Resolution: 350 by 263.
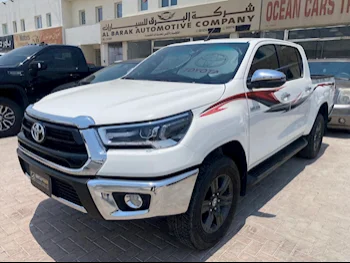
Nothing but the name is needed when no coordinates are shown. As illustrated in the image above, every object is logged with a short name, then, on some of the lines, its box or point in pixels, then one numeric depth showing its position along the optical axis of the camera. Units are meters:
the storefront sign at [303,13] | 10.67
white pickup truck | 1.99
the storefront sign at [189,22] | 13.07
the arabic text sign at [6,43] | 28.67
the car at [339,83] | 6.27
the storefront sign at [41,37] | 23.31
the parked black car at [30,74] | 6.04
